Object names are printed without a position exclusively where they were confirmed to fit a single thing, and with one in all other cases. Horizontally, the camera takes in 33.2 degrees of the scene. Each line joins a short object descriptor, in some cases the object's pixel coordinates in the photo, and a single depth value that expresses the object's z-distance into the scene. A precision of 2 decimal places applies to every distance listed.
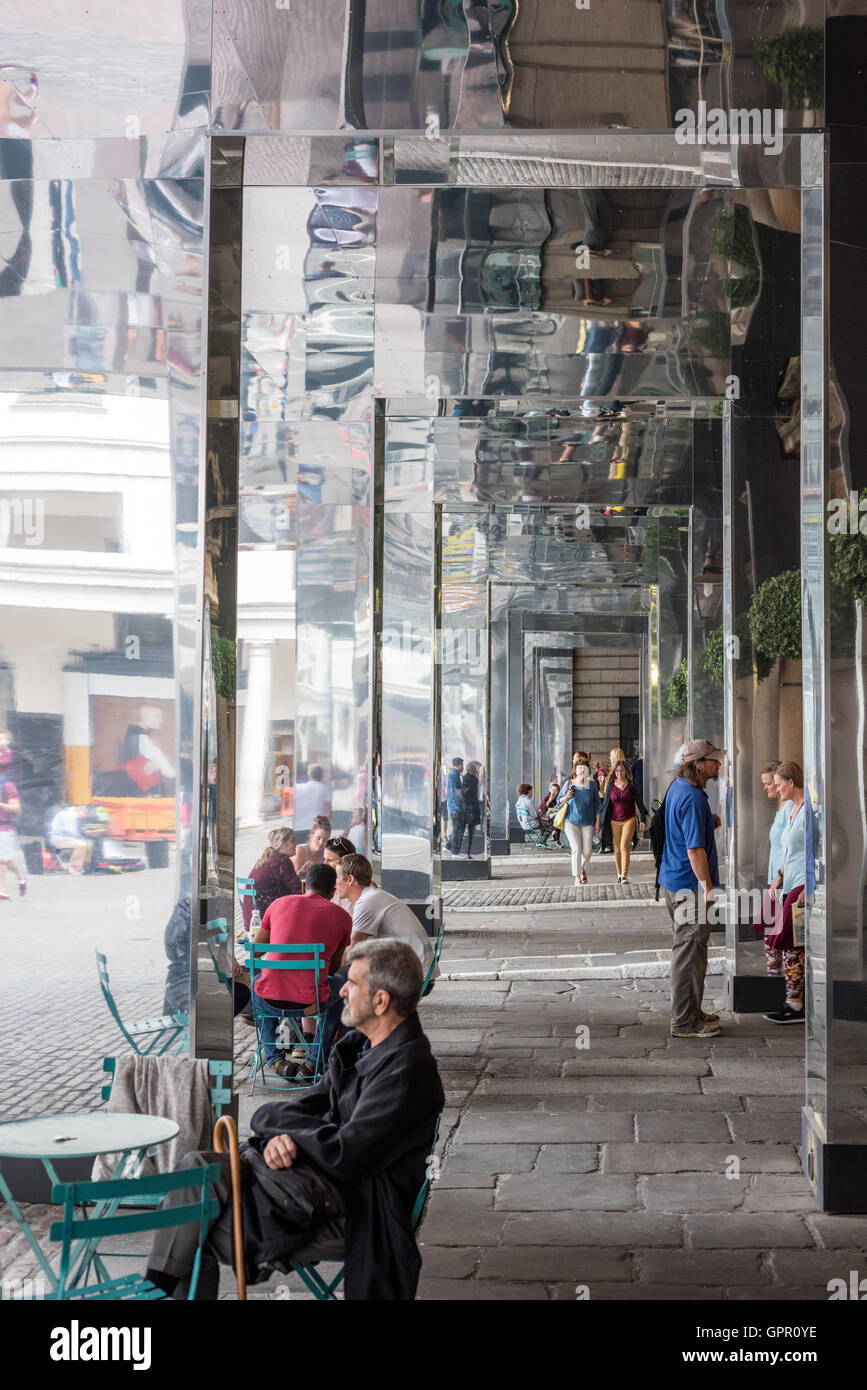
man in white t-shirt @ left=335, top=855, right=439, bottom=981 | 6.50
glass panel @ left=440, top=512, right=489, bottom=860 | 19.03
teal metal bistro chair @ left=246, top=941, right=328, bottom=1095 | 6.40
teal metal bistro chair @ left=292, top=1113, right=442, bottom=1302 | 3.43
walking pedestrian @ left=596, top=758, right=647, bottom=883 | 16.94
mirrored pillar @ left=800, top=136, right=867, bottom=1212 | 4.79
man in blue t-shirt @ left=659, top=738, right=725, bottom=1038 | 7.64
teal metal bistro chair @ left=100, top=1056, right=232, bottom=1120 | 4.71
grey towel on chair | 4.12
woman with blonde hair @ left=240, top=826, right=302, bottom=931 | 8.61
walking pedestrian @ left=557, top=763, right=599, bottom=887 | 15.95
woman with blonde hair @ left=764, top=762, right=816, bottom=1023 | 7.83
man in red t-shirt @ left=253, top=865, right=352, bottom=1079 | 6.50
